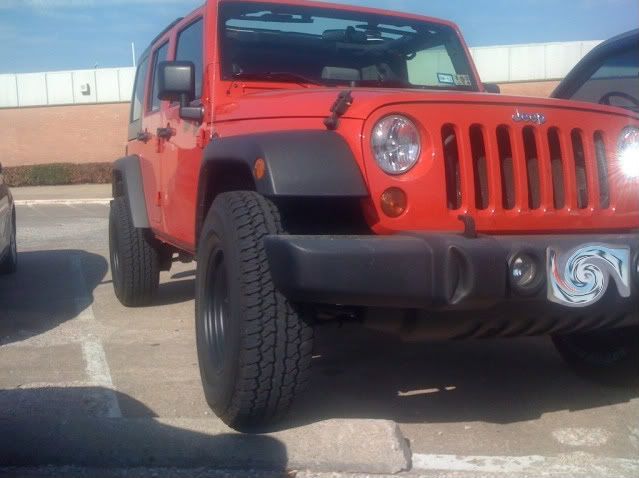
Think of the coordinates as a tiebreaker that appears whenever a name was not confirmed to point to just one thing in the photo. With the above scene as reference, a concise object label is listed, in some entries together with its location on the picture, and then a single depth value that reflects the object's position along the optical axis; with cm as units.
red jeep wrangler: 292
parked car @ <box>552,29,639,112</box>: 484
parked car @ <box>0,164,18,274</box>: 685
